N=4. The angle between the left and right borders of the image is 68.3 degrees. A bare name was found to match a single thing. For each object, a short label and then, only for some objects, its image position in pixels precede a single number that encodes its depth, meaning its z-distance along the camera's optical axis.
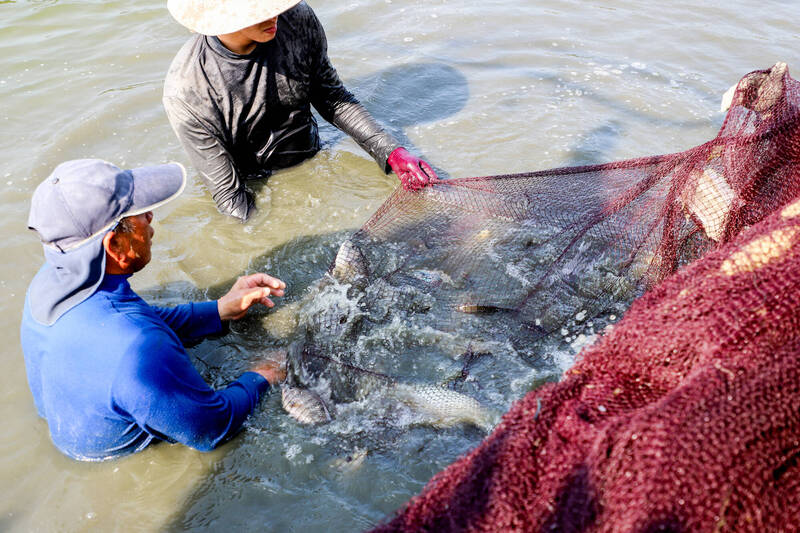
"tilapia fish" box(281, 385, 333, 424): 2.97
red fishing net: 1.27
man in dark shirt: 3.59
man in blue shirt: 2.35
